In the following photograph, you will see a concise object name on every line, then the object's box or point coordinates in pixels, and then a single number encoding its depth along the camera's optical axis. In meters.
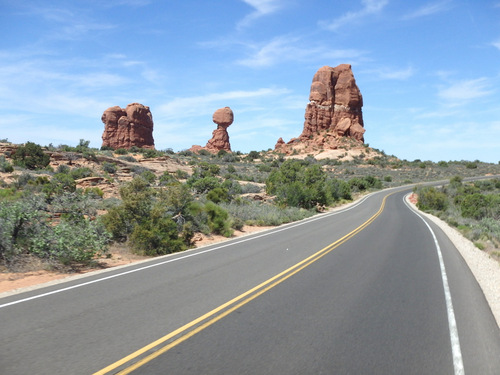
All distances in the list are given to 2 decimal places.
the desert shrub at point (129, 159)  52.76
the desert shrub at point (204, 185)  31.92
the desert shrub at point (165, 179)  35.99
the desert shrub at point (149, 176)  36.91
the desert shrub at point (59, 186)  21.90
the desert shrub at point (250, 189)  39.00
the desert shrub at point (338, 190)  49.28
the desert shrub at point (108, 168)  39.26
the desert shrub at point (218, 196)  26.64
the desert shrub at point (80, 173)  32.53
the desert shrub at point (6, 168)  30.22
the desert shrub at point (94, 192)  23.38
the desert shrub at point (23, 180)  25.23
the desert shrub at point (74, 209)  13.57
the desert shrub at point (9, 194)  16.62
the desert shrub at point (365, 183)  68.40
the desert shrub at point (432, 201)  43.47
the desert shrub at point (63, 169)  34.53
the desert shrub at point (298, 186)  34.78
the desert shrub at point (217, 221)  18.19
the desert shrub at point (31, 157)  35.38
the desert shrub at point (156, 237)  13.31
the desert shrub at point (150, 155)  60.22
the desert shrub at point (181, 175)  43.66
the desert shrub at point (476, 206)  32.22
